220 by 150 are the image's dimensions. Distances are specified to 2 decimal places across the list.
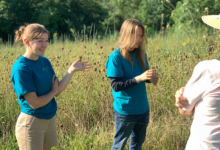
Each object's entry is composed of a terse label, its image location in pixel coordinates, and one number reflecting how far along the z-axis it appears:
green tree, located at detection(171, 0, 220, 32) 8.08
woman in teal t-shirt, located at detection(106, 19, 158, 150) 2.12
